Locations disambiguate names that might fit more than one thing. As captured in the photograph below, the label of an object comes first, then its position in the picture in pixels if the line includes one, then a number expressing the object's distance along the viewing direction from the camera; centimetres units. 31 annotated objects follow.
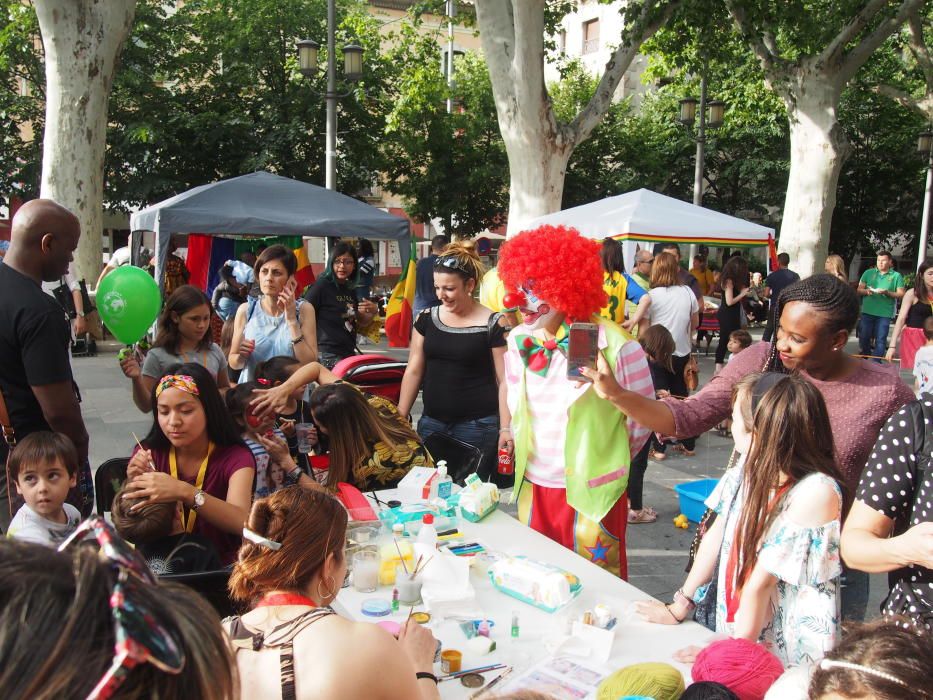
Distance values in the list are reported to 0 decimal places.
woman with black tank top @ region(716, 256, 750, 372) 1048
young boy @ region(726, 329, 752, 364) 696
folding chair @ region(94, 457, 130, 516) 298
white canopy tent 866
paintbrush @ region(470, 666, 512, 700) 195
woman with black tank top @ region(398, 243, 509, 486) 386
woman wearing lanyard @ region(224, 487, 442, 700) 148
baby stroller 466
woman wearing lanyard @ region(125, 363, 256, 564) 270
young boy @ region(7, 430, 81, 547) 277
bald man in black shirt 277
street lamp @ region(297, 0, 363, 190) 1162
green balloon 426
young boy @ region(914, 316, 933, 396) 450
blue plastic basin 456
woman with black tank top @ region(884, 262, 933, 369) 709
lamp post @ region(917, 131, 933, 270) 1820
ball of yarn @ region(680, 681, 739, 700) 160
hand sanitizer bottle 336
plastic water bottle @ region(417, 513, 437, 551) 278
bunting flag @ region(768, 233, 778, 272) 962
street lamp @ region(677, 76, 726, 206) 1520
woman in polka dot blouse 181
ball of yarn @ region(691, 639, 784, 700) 179
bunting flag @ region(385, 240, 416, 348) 722
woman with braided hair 235
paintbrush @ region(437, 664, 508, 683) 203
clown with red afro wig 301
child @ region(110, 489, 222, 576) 253
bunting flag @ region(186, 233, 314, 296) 993
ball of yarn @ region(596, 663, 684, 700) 182
